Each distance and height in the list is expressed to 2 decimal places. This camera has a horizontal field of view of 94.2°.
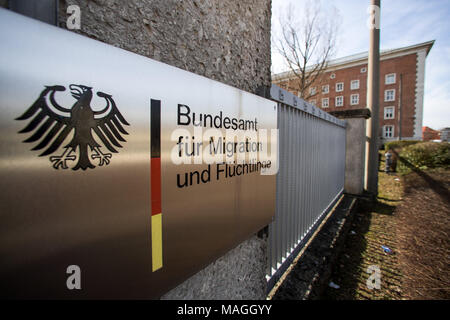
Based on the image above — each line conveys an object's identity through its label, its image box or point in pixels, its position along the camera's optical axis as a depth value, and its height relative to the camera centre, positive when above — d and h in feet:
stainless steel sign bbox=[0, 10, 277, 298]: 1.74 -0.19
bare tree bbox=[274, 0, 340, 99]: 32.32 +14.62
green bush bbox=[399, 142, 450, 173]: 29.25 -0.73
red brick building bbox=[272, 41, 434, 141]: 92.48 +31.91
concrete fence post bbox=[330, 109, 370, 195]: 20.85 +0.33
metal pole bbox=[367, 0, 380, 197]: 21.68 +4.54
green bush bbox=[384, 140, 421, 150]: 46.85 +1.72
